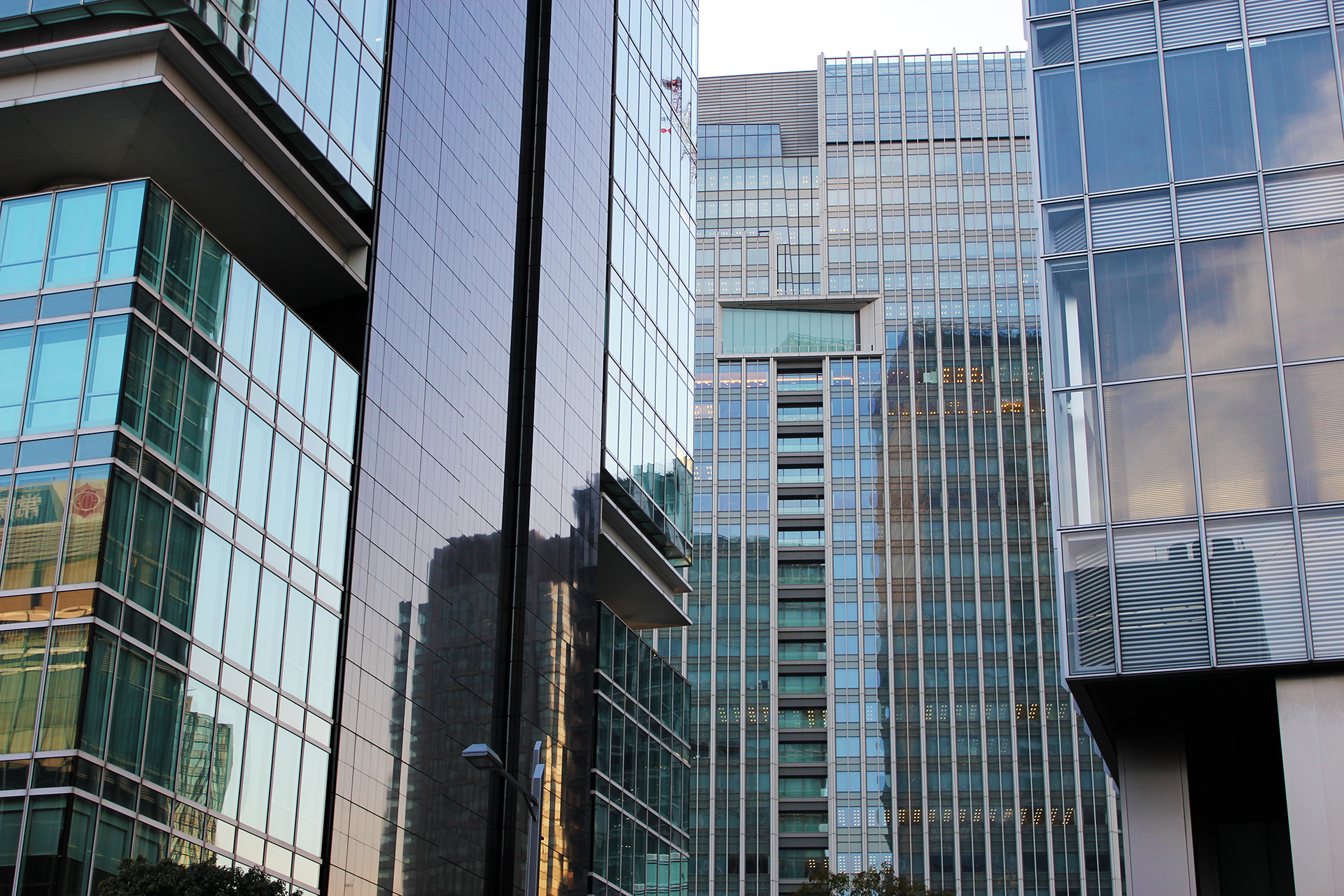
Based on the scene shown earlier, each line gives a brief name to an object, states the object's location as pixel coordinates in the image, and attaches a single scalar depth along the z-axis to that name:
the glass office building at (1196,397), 30.73
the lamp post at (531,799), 25.47
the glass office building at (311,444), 29.02
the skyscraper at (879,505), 116.75
